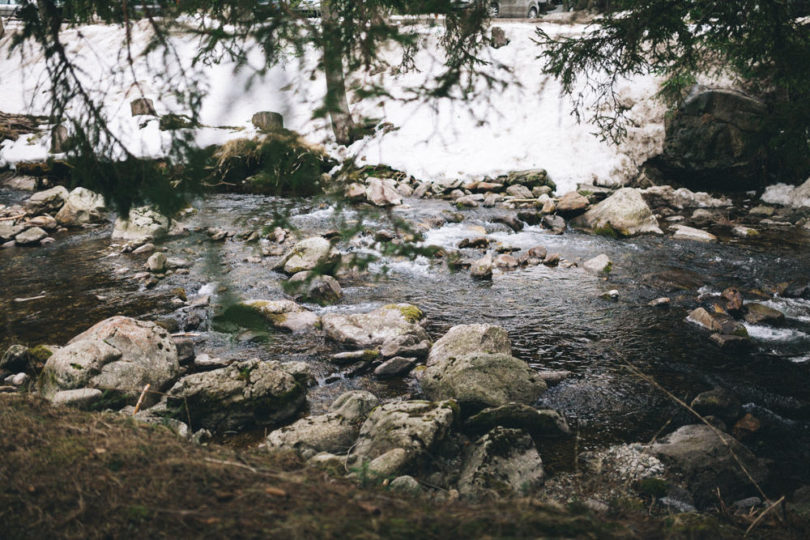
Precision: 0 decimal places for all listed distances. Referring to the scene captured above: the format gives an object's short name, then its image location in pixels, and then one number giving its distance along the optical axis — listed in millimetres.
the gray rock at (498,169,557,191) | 14717
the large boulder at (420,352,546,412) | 4527
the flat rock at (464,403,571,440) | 4156
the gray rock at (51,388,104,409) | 4250
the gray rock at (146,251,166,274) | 8680
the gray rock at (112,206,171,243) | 10680
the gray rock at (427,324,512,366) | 5473
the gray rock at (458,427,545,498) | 3420
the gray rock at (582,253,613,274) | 8734
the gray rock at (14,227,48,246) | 10699
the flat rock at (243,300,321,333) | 6498
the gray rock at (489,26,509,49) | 21781
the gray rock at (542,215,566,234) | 11375
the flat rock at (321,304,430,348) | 6004
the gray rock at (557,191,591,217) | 12070
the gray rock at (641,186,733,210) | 13109
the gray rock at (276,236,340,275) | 8555
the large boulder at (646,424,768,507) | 3596
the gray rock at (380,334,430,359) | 5598
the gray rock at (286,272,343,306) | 7359
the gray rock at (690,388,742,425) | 4500
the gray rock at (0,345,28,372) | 5324
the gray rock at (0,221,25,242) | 10883
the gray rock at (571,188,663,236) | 10888
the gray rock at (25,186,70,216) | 12862
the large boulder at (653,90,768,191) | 13520
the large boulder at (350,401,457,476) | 3455
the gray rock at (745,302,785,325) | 6457
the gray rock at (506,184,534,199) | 13969
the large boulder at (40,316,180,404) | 4594
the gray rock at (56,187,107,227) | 12203
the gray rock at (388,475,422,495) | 3064
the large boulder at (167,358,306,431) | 4340
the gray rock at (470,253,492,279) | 8430
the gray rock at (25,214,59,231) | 11664
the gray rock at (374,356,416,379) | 5297
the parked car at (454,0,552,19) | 27344
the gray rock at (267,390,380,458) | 3908
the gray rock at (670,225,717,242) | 10250
